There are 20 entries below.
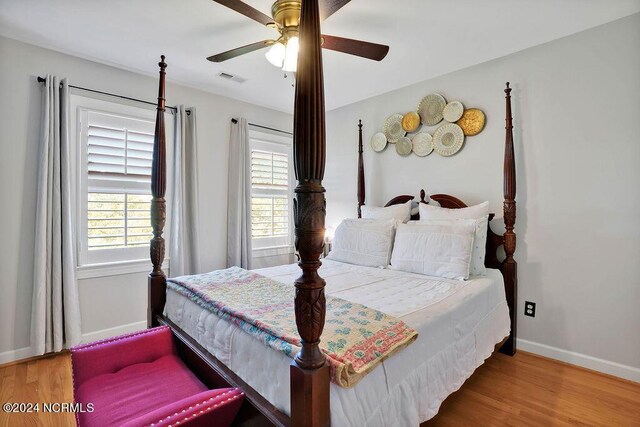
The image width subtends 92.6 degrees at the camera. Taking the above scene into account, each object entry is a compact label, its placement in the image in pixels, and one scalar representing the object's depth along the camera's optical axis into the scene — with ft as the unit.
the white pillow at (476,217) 8.09
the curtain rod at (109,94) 8.17
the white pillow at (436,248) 7.65
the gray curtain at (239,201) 11.84
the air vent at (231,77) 10.10
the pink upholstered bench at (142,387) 3.77
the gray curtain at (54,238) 7.93
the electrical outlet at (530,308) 8.44
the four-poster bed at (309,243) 3.05
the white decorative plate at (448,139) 9.77
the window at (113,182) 9.00
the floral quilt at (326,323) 3.74
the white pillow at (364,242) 9.18
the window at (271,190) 13.11
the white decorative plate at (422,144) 10.46
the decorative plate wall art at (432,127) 9.64
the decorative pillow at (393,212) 10.27
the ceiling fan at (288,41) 5.59
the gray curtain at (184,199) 10.39
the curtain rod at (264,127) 12.05
